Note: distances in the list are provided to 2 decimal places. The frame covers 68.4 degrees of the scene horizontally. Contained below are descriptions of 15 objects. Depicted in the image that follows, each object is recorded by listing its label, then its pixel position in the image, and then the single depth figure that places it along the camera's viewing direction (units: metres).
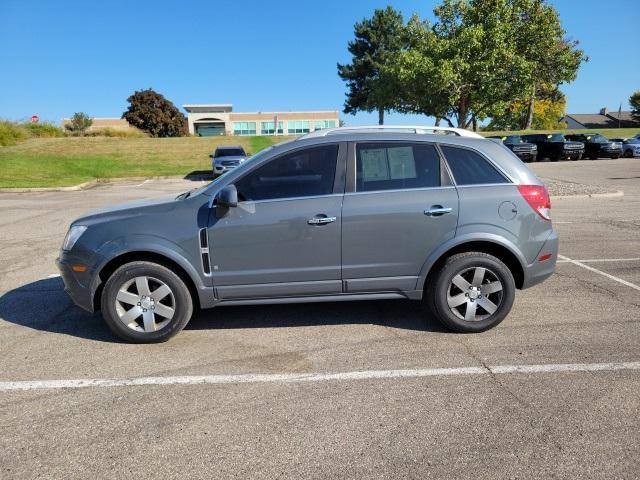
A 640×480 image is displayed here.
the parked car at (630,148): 31.78
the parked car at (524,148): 29.14
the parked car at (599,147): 30.50
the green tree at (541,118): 73.03
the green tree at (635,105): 76.56
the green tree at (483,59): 27.28
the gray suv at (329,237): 4.04
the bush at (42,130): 40.78
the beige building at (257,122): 83.06
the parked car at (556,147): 30.09
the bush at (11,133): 33.97
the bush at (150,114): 66.94
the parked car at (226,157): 22.64
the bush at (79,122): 51.43
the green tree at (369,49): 56.44
